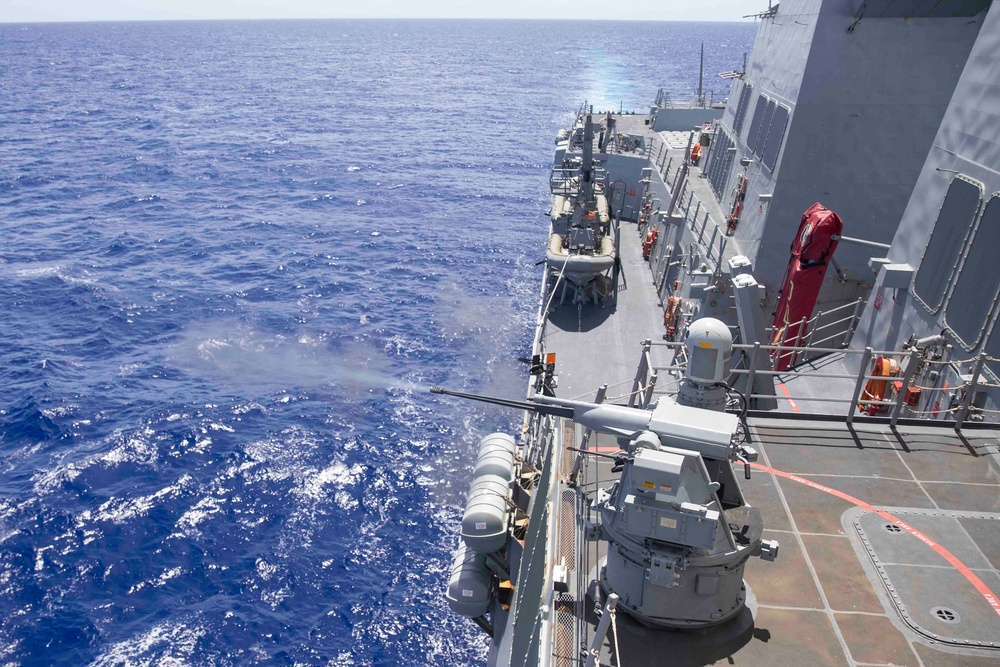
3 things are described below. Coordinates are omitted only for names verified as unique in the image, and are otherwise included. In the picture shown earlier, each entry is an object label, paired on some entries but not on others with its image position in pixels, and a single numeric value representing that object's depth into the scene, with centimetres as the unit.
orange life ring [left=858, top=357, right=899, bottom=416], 1177
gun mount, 612
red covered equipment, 1420
